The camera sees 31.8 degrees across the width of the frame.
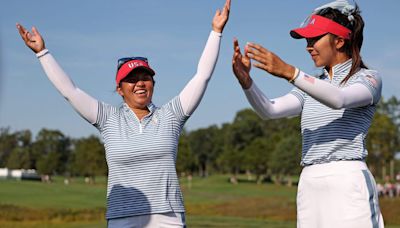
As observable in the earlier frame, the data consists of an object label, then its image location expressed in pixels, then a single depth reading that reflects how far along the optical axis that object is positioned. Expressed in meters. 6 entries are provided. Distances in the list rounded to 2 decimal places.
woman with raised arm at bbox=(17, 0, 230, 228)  5.01
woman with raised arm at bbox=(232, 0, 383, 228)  4.24
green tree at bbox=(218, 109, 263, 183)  114.94
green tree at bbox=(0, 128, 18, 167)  130.12
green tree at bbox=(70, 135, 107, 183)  91.31
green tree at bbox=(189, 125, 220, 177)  128.00
